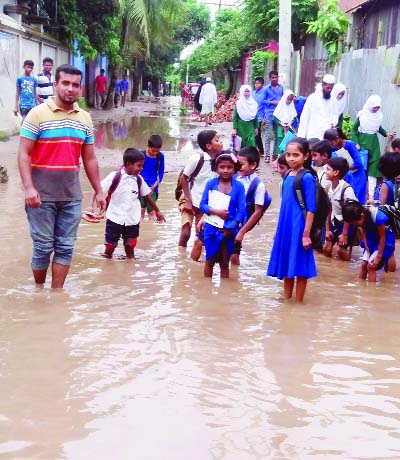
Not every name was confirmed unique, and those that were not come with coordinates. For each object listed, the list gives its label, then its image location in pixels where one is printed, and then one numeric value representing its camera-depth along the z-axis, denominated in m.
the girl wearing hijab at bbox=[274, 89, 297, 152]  12.13
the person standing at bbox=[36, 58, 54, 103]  13.36
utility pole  14.57
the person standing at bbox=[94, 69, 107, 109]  32.56
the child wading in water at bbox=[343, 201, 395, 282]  5.86
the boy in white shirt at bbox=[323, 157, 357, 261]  6.36
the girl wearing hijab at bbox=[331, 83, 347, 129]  9.97
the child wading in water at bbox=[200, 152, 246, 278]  5.66
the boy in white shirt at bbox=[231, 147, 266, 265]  5.86
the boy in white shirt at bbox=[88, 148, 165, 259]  6.19
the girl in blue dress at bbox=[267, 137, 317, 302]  5.12
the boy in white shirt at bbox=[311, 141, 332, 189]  6.41
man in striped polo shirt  4.80
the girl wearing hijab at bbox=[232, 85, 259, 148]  12.79
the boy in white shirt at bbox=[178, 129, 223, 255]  6.29
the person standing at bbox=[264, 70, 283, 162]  13.45
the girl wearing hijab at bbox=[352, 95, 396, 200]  9.51
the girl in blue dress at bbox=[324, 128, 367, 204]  6.97
